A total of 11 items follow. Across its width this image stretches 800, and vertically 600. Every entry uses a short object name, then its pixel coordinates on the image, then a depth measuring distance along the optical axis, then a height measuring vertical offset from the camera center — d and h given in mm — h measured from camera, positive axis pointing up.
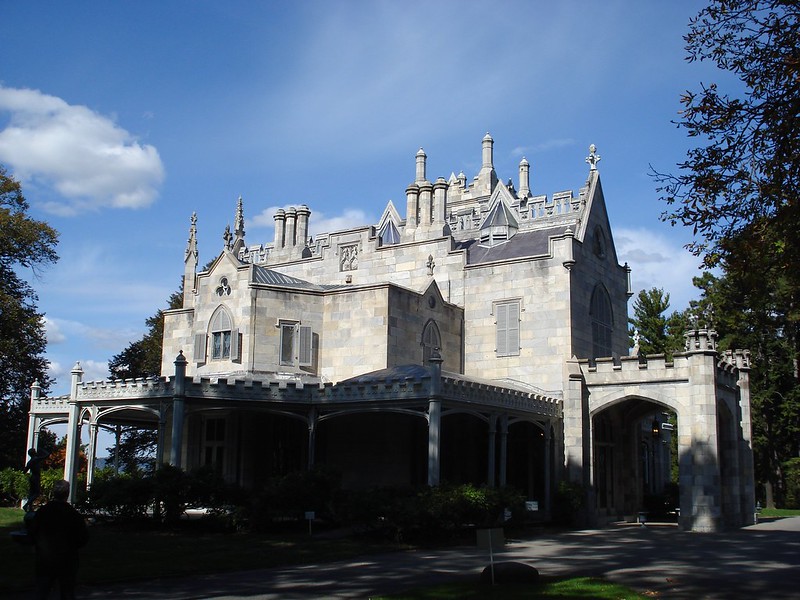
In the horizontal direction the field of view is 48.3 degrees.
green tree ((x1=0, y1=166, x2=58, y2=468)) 37562 +5870
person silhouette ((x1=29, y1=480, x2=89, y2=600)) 11102 -966
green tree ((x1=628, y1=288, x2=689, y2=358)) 52725 +8898
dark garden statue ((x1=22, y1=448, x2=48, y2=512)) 21172 -226
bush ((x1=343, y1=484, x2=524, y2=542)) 22047 -1053
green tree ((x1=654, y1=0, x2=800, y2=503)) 14305 +5000
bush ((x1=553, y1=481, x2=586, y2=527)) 29859 -1084
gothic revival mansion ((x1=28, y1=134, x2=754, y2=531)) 27500 +3232
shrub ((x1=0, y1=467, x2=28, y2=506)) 33094 -779
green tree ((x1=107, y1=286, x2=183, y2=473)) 49562 +5503
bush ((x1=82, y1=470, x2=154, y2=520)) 24125 -856
